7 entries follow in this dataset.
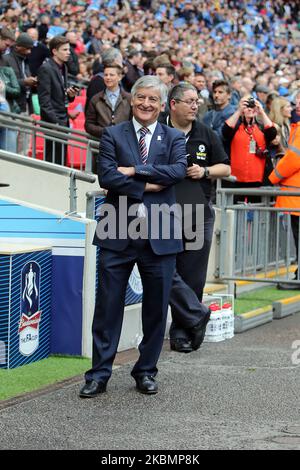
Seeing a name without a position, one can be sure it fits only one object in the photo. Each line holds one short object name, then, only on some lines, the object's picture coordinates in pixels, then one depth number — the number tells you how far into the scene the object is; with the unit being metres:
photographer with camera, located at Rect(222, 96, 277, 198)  13.05
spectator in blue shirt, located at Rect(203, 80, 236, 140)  14.07
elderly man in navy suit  7.46
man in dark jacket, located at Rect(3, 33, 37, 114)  14.42
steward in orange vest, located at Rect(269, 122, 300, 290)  12.35
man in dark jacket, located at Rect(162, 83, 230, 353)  9.09
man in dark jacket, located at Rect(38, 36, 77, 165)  13.81
